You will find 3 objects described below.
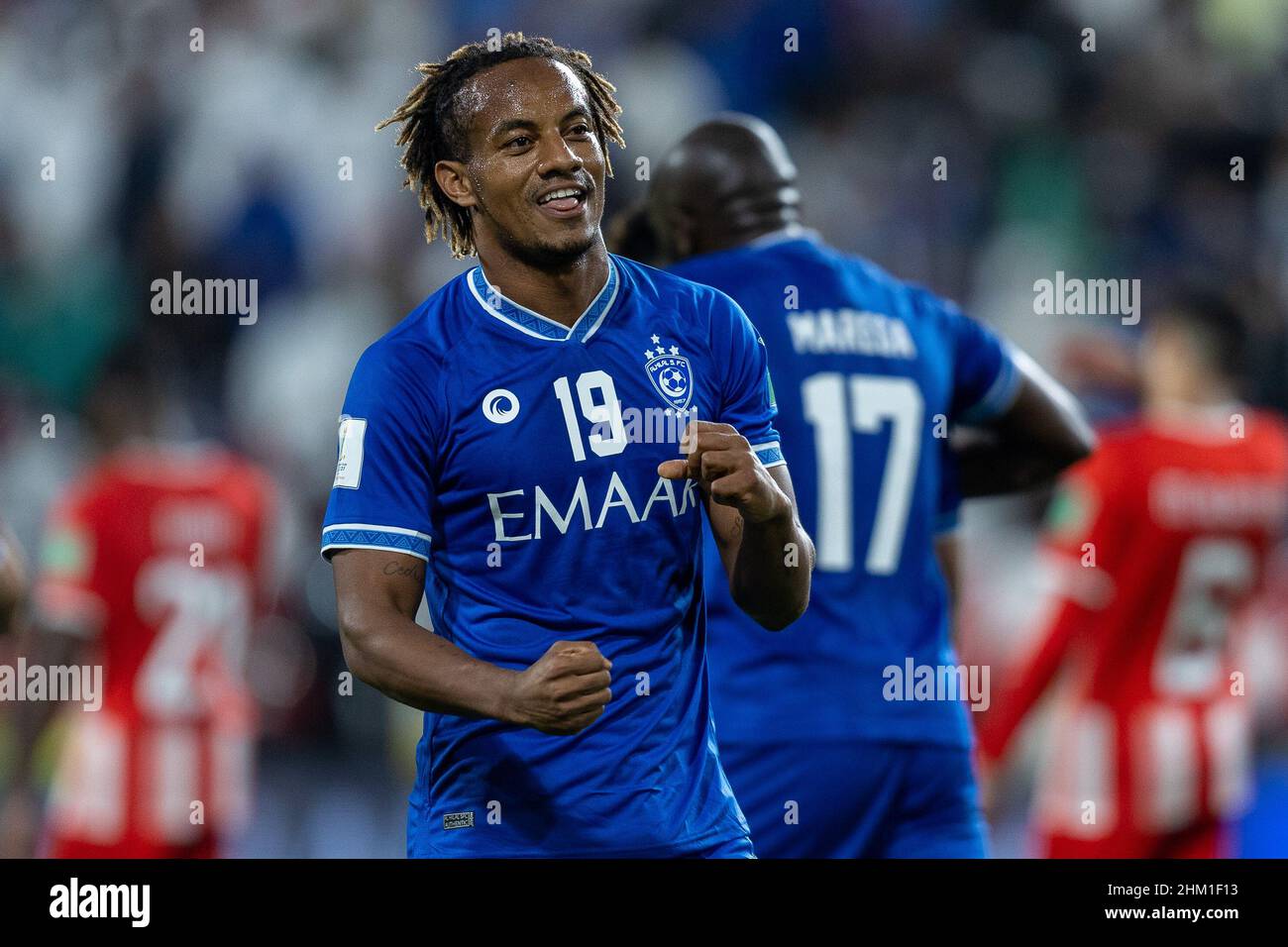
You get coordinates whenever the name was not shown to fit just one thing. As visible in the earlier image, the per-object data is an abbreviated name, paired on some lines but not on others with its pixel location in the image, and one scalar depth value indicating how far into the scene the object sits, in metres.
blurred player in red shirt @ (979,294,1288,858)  10.50
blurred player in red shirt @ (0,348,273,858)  11.05
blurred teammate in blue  7.29
